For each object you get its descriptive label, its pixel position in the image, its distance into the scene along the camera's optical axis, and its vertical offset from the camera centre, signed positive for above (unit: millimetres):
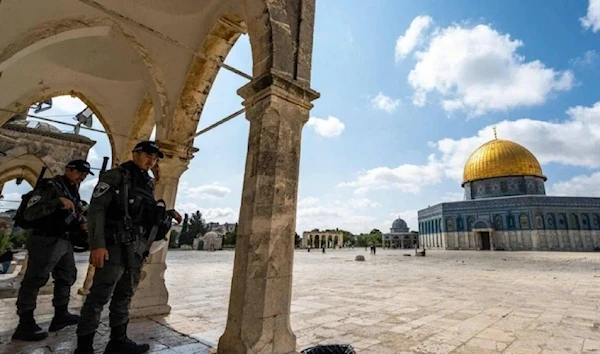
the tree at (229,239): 48938 +186
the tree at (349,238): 90562 +2229
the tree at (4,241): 8887 -325
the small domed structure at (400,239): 61438 +1701
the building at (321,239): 61719 +1012
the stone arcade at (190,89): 2625 +2354
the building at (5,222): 13891 +436
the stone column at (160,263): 4031 -374
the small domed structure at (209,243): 39531 -461
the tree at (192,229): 51812 +1798
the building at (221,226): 82562 +3977
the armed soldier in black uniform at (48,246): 2977 -146
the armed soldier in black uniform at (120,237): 2432 -9
